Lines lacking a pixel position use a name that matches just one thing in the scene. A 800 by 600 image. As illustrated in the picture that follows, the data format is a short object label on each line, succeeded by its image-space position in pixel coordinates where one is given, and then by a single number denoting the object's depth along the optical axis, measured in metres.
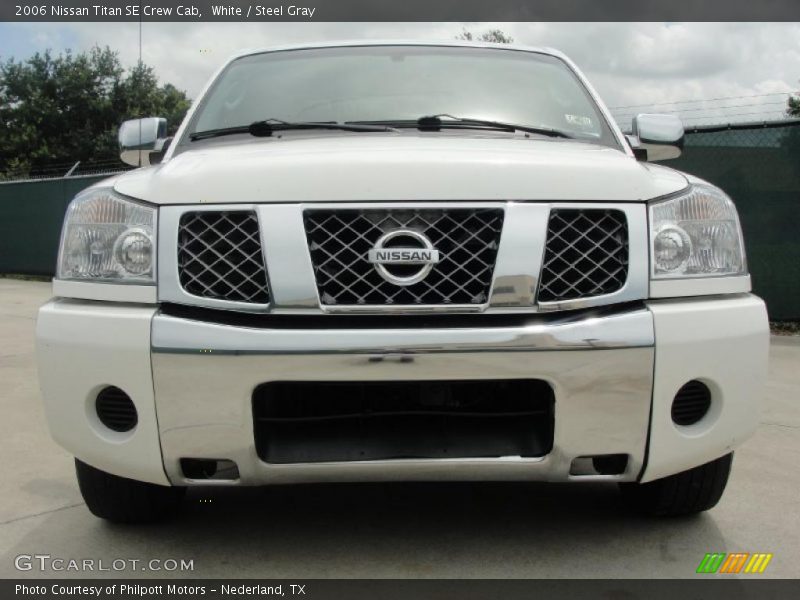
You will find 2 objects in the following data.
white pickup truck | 2.34
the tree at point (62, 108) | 39.22
